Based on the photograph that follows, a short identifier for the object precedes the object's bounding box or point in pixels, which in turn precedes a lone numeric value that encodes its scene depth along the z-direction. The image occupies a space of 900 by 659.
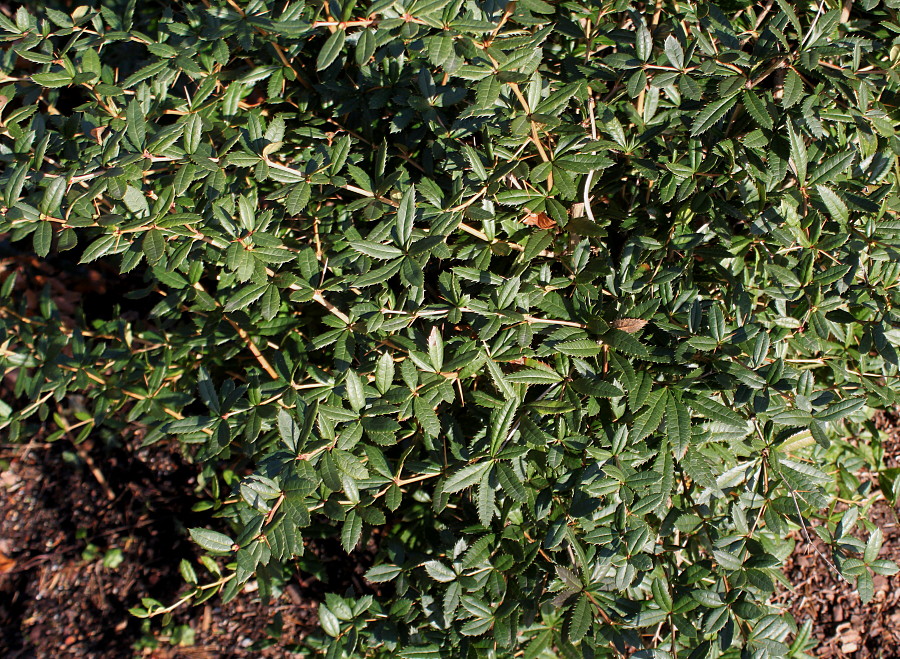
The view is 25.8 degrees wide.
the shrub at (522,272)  1.26
